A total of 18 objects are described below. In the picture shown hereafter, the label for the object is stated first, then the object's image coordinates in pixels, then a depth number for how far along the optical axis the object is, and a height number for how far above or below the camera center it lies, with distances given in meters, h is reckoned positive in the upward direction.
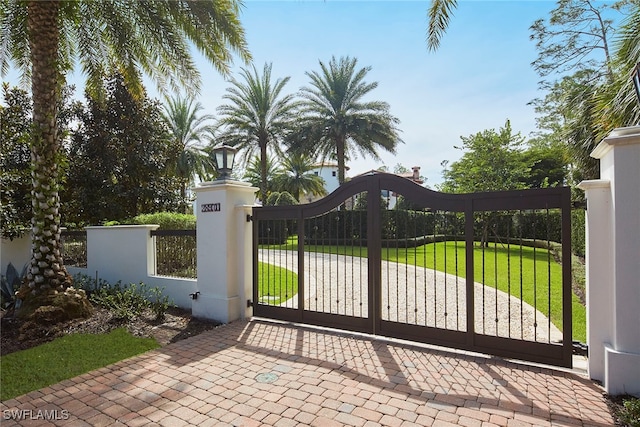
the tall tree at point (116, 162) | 14.92 +2.45
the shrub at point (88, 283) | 9.00 -1.58
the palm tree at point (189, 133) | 26.95 +6.42
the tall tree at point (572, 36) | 18.78 +9.63
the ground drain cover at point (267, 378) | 4.25 -1.89
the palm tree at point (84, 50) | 6.73 +3.93
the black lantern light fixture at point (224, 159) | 6.86 +1.12
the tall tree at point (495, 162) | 22.78 +3.38
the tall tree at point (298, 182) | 36.38 +3.58
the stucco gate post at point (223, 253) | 6.70 -0.64
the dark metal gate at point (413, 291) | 4.54 -0.78
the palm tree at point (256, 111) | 22.98 +6.79
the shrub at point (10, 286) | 7.53 -1.39
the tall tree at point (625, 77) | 5.77 +2.43
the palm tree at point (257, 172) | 38.75 +4.99
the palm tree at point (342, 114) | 21.94 +6.29
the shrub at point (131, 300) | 6.76 -1.65
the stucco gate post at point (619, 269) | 3.72 -0.58
